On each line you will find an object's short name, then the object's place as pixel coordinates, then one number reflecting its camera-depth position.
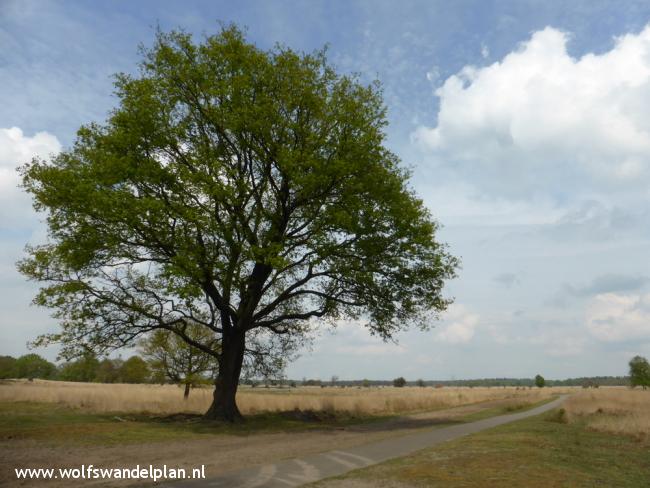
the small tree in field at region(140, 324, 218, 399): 33.12
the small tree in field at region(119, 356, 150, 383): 37.05
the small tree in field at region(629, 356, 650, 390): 92.88
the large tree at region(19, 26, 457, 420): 18.94
